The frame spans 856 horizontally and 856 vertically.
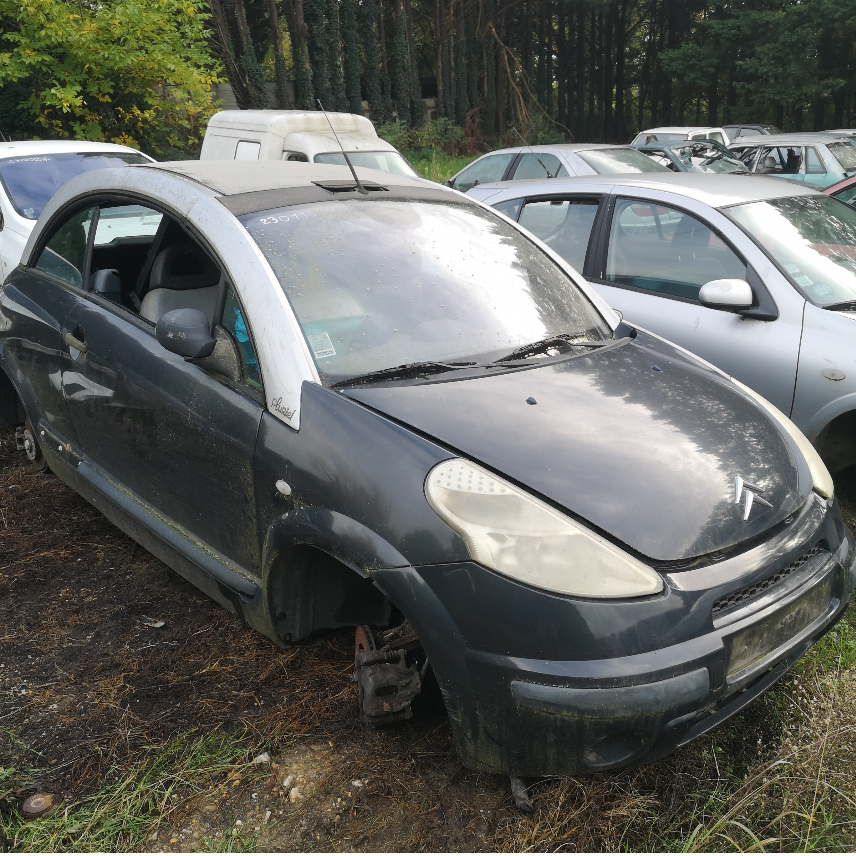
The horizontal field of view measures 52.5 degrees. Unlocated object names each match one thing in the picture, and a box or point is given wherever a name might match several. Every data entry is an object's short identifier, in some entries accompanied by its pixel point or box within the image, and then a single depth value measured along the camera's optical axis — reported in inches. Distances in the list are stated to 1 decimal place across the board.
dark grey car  85.7
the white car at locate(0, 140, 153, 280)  280.2
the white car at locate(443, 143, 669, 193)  422.0
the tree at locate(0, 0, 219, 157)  509.4
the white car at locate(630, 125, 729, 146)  721.6
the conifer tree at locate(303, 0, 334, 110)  1138.7
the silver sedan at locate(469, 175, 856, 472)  164.1
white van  447.8
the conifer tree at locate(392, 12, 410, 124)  1259.2
